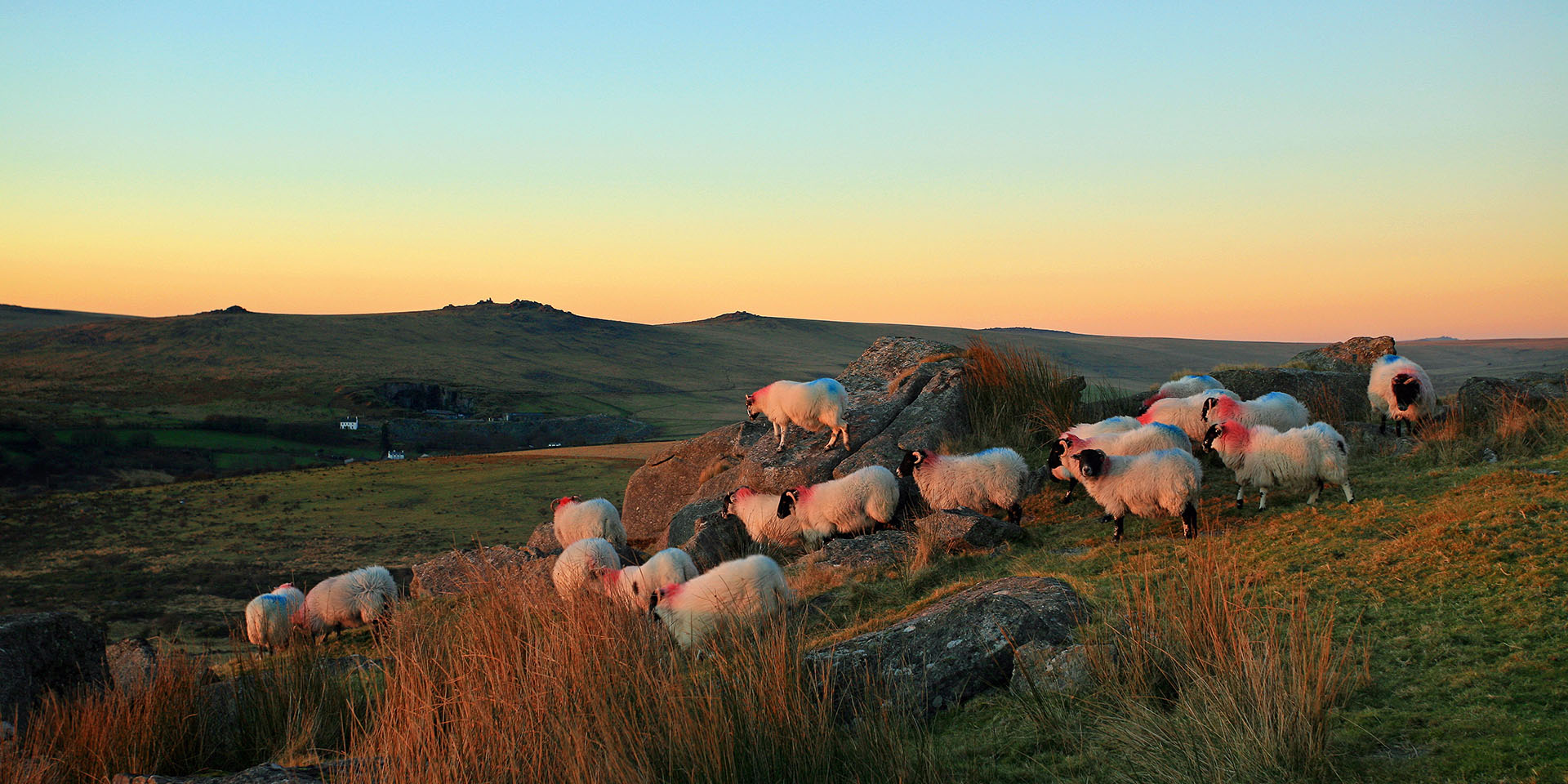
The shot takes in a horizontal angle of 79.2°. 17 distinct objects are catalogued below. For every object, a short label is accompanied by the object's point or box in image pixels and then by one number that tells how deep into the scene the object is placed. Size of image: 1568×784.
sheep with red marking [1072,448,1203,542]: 8.58
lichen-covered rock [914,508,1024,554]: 9.16
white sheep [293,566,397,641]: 13.26
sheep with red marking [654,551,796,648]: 7.00
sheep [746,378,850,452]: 13.41
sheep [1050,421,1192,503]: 10.35
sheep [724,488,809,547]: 11.60
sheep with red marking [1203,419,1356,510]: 8.85
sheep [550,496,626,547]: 14.03
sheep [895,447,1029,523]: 10.51
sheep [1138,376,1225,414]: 14.05
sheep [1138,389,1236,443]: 12.00
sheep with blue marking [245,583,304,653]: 12.88
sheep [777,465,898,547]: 11.08
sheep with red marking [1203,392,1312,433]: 11.23
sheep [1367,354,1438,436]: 12.53
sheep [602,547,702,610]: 9.01
